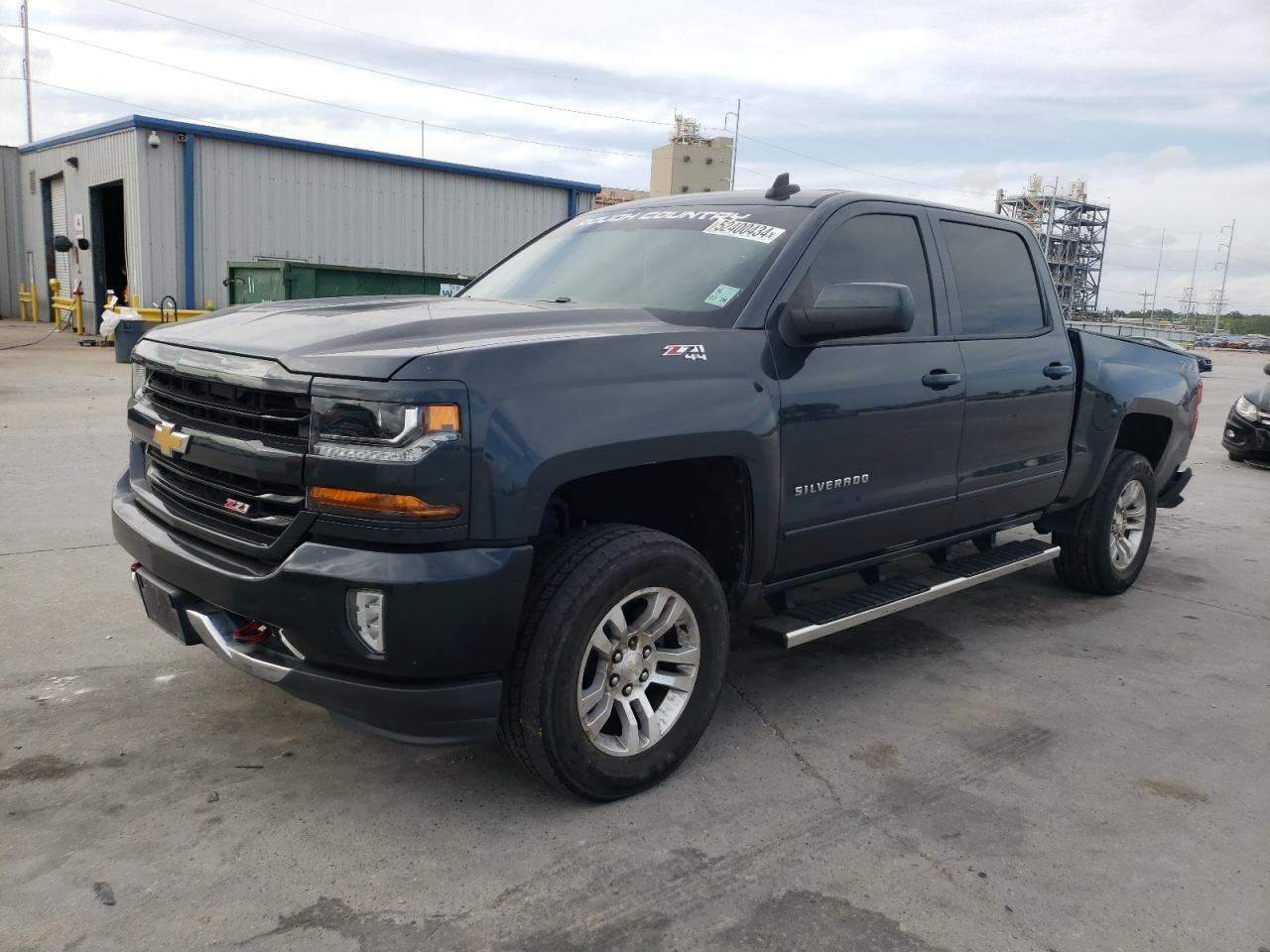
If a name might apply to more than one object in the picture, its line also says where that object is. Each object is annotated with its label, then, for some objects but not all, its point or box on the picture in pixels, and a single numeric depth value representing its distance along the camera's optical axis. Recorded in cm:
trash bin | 1447
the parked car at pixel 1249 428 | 1055
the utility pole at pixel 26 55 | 4651
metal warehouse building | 1930
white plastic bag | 1850
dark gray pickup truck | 259
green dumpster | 1445
